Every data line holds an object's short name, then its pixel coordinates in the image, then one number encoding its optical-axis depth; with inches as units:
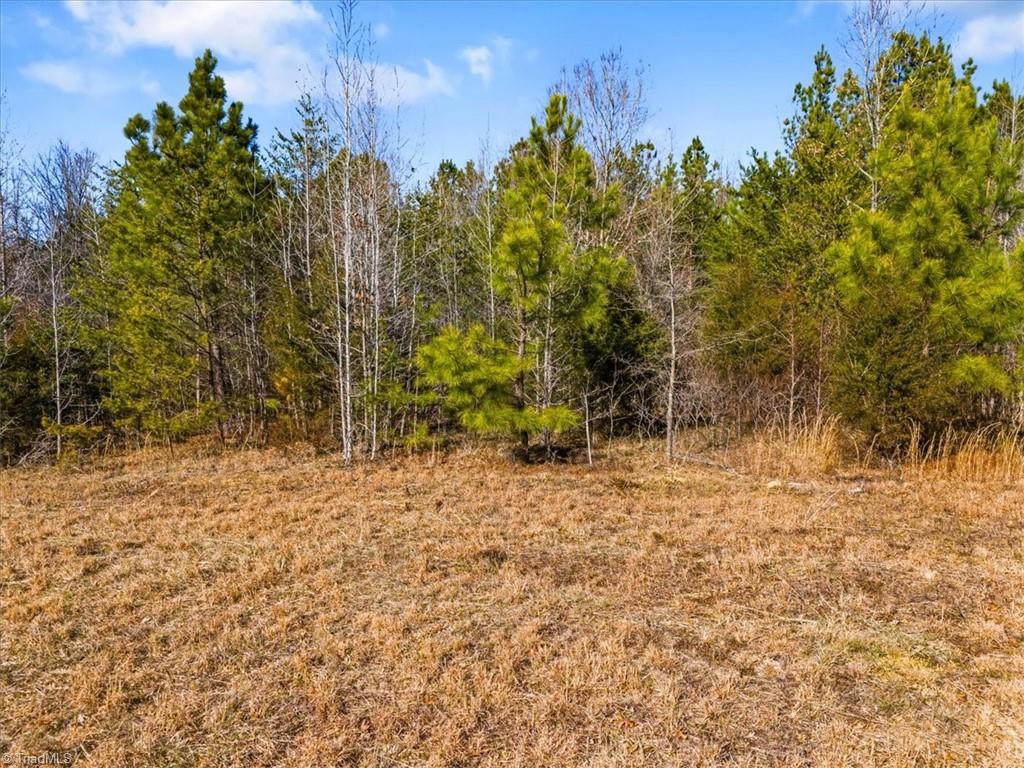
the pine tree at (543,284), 350.6
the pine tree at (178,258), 423.2
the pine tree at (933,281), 331.9
